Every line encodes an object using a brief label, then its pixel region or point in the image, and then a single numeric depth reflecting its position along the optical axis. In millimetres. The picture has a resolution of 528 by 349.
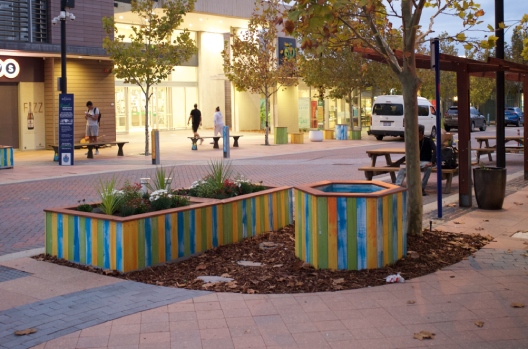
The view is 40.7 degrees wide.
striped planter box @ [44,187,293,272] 7660
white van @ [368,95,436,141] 34188
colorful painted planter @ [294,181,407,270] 7398
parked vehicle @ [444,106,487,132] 43912
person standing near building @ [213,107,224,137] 31250
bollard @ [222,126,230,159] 23781
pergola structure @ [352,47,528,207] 12336
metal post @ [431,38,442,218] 10188
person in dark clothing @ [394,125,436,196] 14477
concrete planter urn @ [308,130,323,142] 35250
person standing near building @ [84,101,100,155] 26516
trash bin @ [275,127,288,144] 32594
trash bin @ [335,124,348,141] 36594
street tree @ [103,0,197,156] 24234
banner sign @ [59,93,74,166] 21641
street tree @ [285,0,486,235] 9109
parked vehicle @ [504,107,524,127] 50281
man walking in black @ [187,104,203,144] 31750
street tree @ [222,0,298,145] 31250
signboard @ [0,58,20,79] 25531
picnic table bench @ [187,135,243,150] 28219
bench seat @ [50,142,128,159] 23294
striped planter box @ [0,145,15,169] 20344
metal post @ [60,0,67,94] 21562
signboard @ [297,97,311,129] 44500
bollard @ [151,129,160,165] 21484
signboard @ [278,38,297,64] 36031
